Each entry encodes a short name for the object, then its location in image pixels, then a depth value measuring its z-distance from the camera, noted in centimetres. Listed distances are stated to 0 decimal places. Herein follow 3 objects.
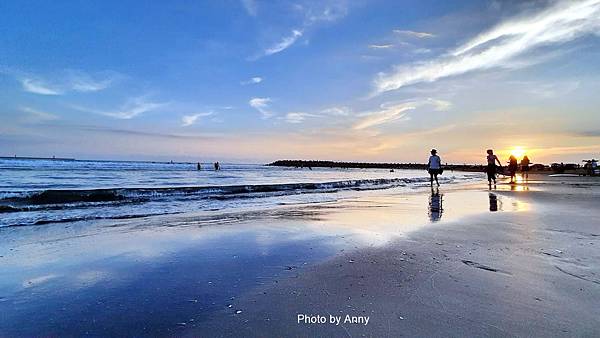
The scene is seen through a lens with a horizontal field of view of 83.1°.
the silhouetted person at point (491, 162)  1903
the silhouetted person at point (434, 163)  1942
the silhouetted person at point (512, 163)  2380
